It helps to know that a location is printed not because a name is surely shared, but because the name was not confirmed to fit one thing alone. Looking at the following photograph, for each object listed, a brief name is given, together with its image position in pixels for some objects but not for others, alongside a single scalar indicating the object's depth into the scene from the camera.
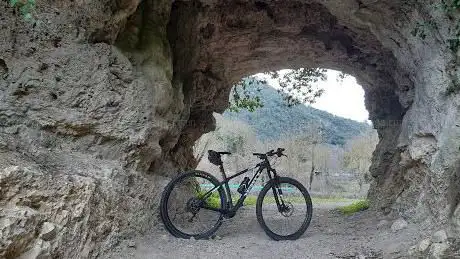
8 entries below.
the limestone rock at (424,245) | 3.88
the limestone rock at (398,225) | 5.19
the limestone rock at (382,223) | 5.85
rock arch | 3.54
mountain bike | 5.32
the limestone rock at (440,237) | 3.77
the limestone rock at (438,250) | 3.56
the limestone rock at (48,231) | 3.20
